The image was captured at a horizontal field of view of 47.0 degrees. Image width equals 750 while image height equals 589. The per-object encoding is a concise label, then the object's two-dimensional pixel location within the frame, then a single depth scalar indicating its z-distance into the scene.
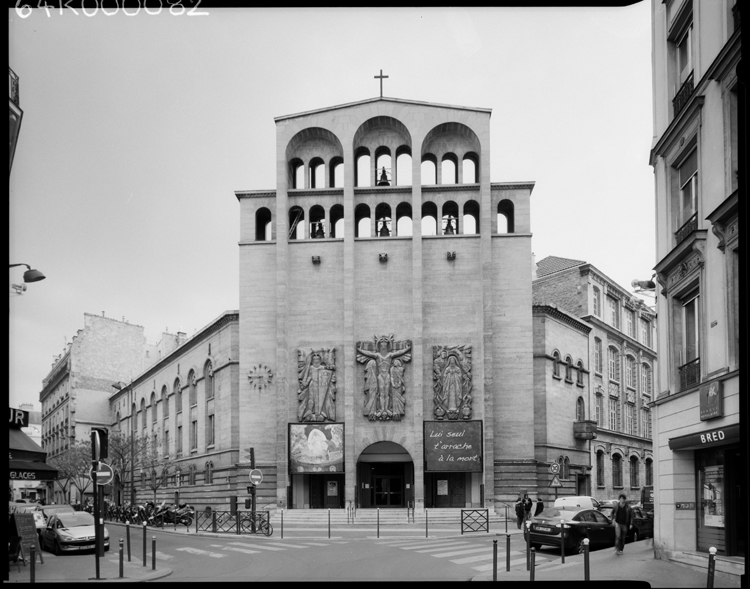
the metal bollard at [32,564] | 15.42
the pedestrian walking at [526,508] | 37.88
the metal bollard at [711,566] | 13.09
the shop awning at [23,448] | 19.55
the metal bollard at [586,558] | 15.55
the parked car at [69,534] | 24.81
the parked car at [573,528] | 24.48
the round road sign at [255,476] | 33.50
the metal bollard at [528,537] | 18.25
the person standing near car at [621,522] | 22.38
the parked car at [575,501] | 33.56
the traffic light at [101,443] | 17.42
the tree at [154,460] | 61.89
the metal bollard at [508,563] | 18.92
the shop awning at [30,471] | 19.73
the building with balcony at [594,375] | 52.97
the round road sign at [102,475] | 18.06
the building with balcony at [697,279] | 17.34
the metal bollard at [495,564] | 16.27
